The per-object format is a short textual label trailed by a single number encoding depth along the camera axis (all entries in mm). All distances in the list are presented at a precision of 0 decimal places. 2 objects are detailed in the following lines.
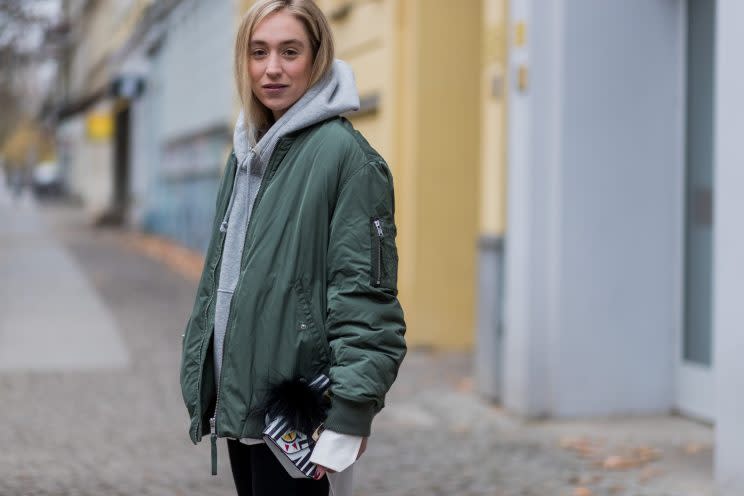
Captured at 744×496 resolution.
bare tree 16547
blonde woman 2715
